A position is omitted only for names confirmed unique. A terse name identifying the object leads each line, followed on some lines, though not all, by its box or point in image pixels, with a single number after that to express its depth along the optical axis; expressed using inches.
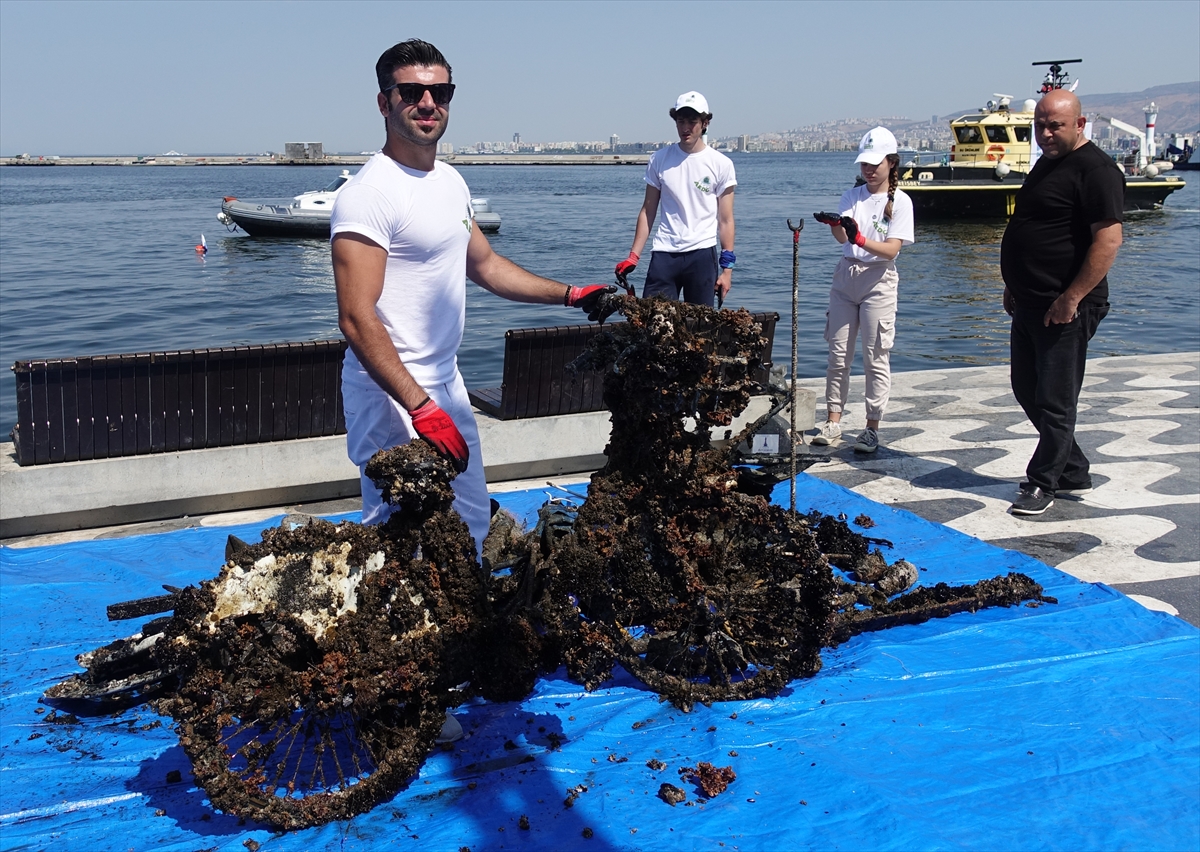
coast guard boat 1536.7
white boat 1503.4
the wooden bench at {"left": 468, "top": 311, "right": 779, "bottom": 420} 273.7
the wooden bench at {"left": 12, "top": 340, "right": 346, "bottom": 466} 230.4
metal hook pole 182.7
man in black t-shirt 234.5
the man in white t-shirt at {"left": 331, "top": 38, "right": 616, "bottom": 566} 141.6
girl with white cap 288.7
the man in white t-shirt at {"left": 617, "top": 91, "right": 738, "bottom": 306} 293.0
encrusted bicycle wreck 130.8
